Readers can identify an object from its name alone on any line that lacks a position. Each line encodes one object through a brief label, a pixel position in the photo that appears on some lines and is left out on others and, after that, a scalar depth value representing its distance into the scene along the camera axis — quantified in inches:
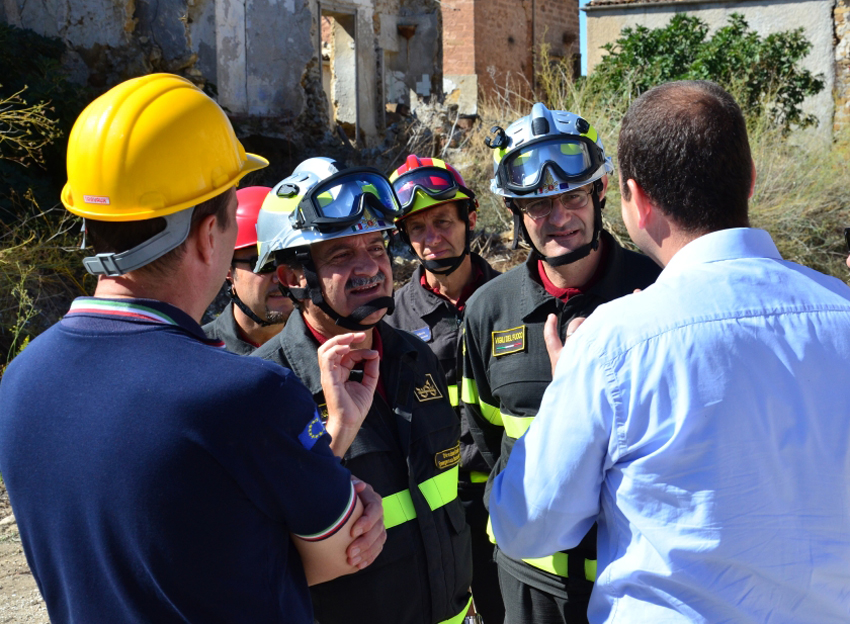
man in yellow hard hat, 56.7
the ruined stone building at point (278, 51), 422.0
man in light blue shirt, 61.6
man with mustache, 94.7
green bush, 647.1
